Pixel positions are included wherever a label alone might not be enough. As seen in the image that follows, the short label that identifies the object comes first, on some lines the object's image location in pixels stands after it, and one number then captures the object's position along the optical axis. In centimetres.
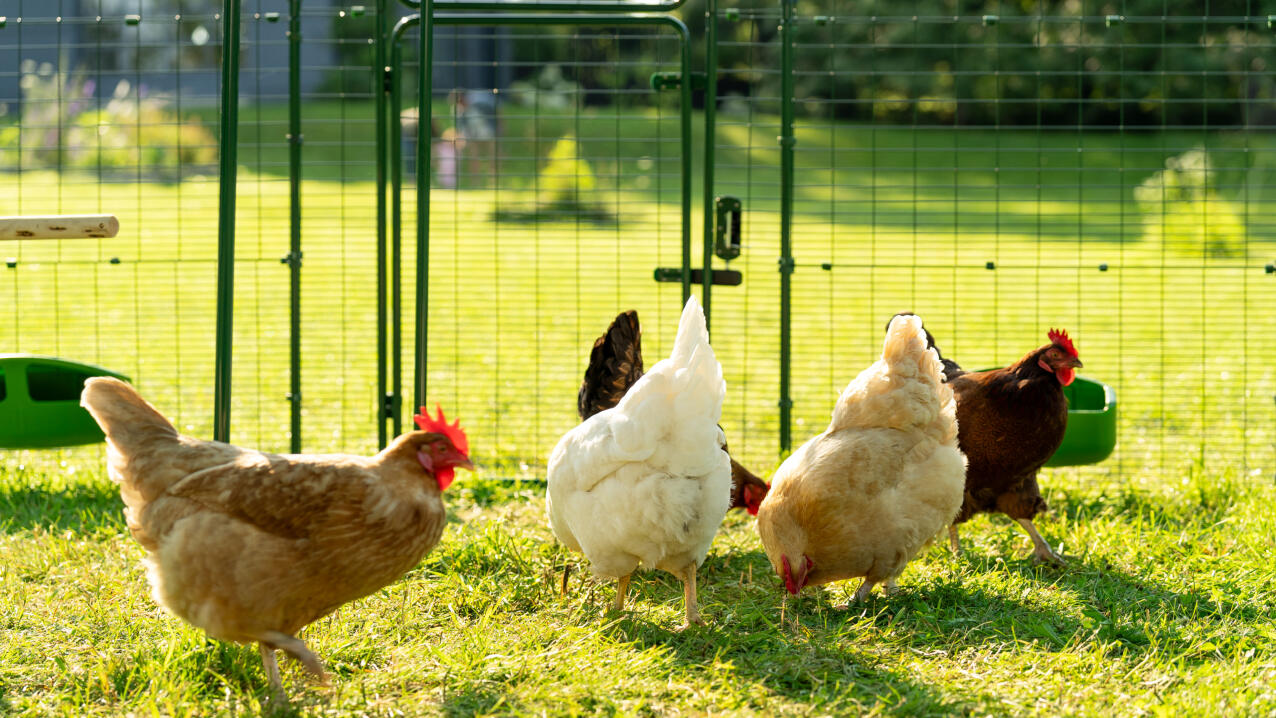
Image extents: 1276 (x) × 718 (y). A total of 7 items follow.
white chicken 381
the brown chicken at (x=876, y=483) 416
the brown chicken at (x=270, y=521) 325
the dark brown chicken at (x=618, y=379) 487
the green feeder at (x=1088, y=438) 531
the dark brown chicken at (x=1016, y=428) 467
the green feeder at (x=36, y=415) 511
